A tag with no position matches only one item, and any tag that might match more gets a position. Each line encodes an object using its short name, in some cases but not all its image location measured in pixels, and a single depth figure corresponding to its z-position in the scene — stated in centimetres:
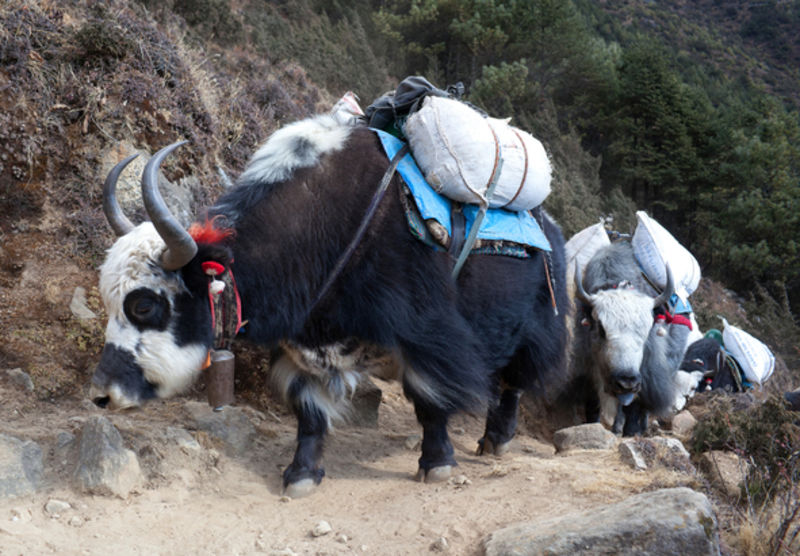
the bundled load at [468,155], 305
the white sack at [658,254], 476
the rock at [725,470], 292
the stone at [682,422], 500
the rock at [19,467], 248
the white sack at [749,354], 632
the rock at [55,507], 244
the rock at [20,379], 326
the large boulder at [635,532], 213
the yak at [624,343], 426
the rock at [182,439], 299
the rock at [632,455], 299
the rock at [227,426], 327
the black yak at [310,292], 251
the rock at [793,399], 340
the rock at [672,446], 312
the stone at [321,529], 254
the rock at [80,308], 362
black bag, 343
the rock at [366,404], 402
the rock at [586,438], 365
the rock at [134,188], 398
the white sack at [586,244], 523
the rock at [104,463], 259
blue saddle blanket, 294
